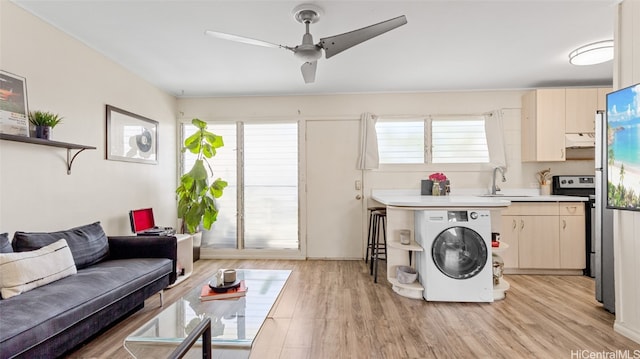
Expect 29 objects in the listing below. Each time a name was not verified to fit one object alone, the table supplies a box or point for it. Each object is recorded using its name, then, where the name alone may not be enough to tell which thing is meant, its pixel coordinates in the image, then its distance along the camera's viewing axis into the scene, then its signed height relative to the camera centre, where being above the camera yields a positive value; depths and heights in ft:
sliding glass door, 15.01 -0.53
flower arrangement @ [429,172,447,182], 12.95 +0.03
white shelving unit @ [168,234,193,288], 11.78 -3.14
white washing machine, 9.27 -2.45
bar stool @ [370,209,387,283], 11.71 -2.65
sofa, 5.24 -2.37
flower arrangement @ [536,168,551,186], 13.76 +0.02
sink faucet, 13.75 -0.20
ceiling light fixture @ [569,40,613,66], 9.57 +4.12
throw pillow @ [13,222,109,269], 6.99 -1.62
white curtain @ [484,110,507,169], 13.76 +1.79
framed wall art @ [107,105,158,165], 10.80 +1.66
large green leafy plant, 13.15 -0.44
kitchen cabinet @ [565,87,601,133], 12.68 +2.91
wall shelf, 6.99 +0.95
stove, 13.39 -0.35
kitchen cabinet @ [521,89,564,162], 12.88 +2.32
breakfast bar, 12.00 -2.32
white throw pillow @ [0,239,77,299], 5.96 -1.92
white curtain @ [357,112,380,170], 14.37 +1.64
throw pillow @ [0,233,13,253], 6.42 -1.42
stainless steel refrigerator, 8.51 -1.72
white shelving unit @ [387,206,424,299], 10.12 -2.19
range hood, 12.70 +1.60
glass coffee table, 5.15 -2.78
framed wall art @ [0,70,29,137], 7.08 +1.82
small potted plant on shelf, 7.76 +1.48
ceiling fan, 6.59 +3.26
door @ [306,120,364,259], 14.71 -0.59
